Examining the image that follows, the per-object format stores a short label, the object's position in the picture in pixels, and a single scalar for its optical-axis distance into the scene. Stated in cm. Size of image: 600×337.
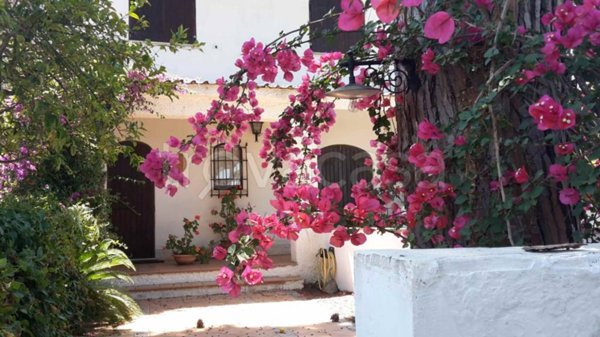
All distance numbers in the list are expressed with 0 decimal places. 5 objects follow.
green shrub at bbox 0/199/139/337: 444
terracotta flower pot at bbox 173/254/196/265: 995
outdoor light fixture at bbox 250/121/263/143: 1021
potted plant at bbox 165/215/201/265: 1000
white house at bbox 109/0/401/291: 1057
